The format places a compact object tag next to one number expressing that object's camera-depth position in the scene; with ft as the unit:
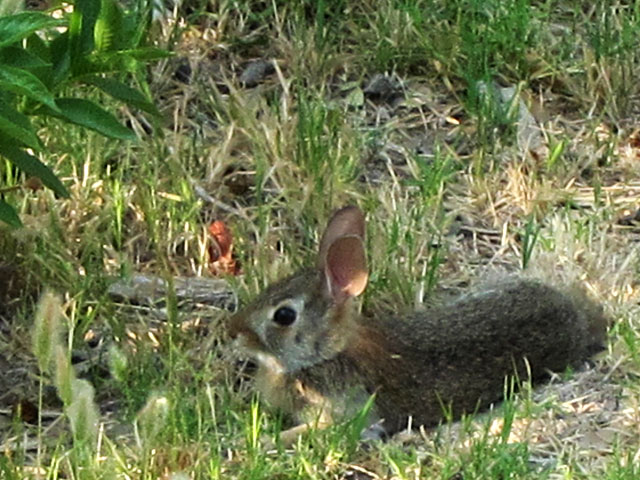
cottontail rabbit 17.22
